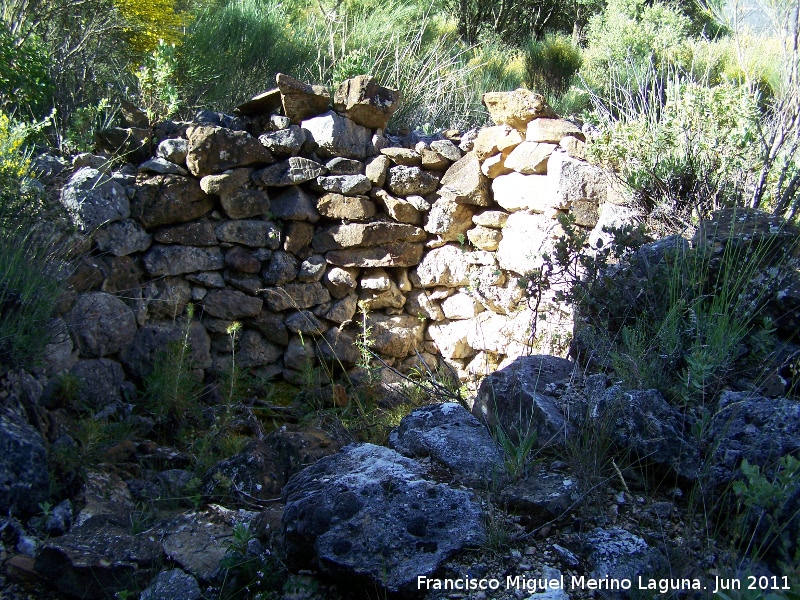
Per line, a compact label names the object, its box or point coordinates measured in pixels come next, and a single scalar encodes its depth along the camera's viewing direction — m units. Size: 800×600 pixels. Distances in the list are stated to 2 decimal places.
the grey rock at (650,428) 2.29
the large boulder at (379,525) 2.00
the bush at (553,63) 8.35
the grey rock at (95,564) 2.16
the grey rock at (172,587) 2.10
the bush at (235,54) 5.51
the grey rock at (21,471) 2.52
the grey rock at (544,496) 2.16
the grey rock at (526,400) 2.51
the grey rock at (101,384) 4.04
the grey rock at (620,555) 1.95
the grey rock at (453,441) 2.44
